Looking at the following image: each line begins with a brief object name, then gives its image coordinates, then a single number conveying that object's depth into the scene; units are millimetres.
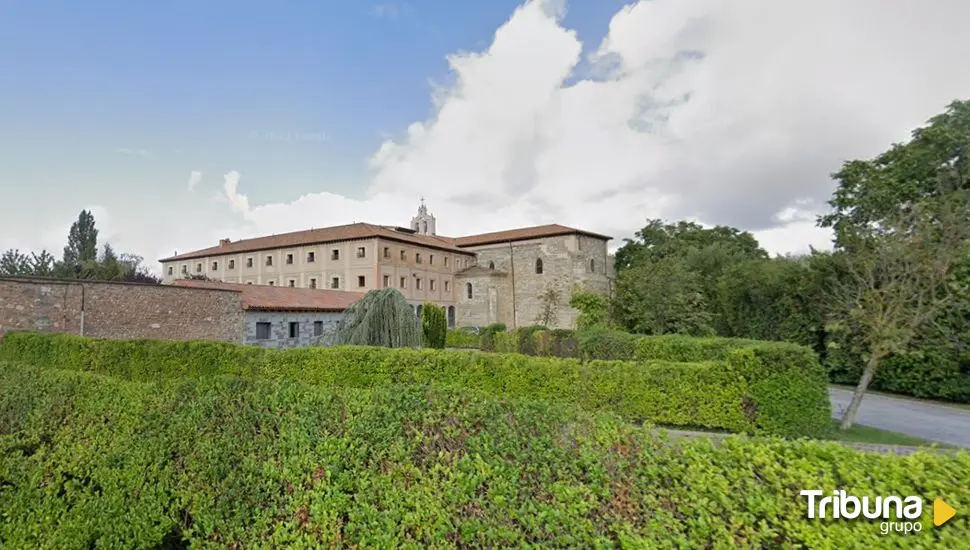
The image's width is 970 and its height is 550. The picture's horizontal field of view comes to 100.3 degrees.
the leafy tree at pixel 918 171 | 13297
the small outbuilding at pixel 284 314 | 18125
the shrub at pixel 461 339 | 27595
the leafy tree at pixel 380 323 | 12164
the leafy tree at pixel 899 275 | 8406
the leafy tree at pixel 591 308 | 26375
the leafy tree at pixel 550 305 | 34562
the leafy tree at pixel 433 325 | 15641
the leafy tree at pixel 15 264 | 28062
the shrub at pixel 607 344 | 14609
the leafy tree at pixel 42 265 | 28130
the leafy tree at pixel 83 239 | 43500
